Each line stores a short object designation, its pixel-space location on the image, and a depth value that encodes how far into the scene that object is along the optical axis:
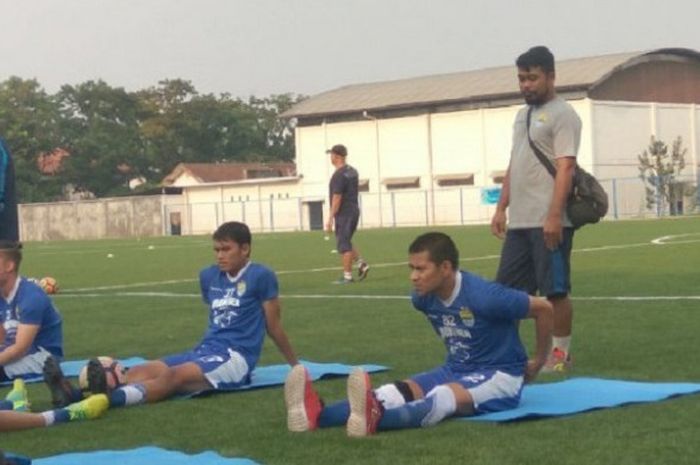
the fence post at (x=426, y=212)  64.38
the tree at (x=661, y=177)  57.50
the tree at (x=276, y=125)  103.62
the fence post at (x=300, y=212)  69.46
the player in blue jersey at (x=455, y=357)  6.73
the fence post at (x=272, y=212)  71.00
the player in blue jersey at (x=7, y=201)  9.58
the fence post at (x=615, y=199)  57.11
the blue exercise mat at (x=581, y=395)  6.87
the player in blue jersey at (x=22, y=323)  8.77
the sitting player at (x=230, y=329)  8.26
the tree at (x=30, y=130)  84.69
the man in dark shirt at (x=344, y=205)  18.66
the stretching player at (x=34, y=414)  7.14
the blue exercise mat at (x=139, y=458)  5.88
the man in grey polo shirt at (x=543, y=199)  8.66
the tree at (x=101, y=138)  92.38
